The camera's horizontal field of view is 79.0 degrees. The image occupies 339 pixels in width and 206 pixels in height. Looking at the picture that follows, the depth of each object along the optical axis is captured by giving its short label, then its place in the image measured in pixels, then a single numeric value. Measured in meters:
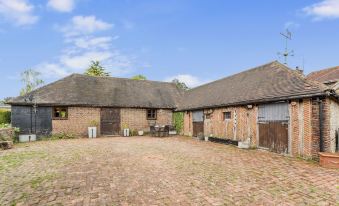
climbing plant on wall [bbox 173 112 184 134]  21.19
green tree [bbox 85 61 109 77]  41.76
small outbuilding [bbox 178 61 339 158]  8.86
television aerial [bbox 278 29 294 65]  14.68
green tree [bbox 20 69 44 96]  37.45
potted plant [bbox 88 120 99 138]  18.41
